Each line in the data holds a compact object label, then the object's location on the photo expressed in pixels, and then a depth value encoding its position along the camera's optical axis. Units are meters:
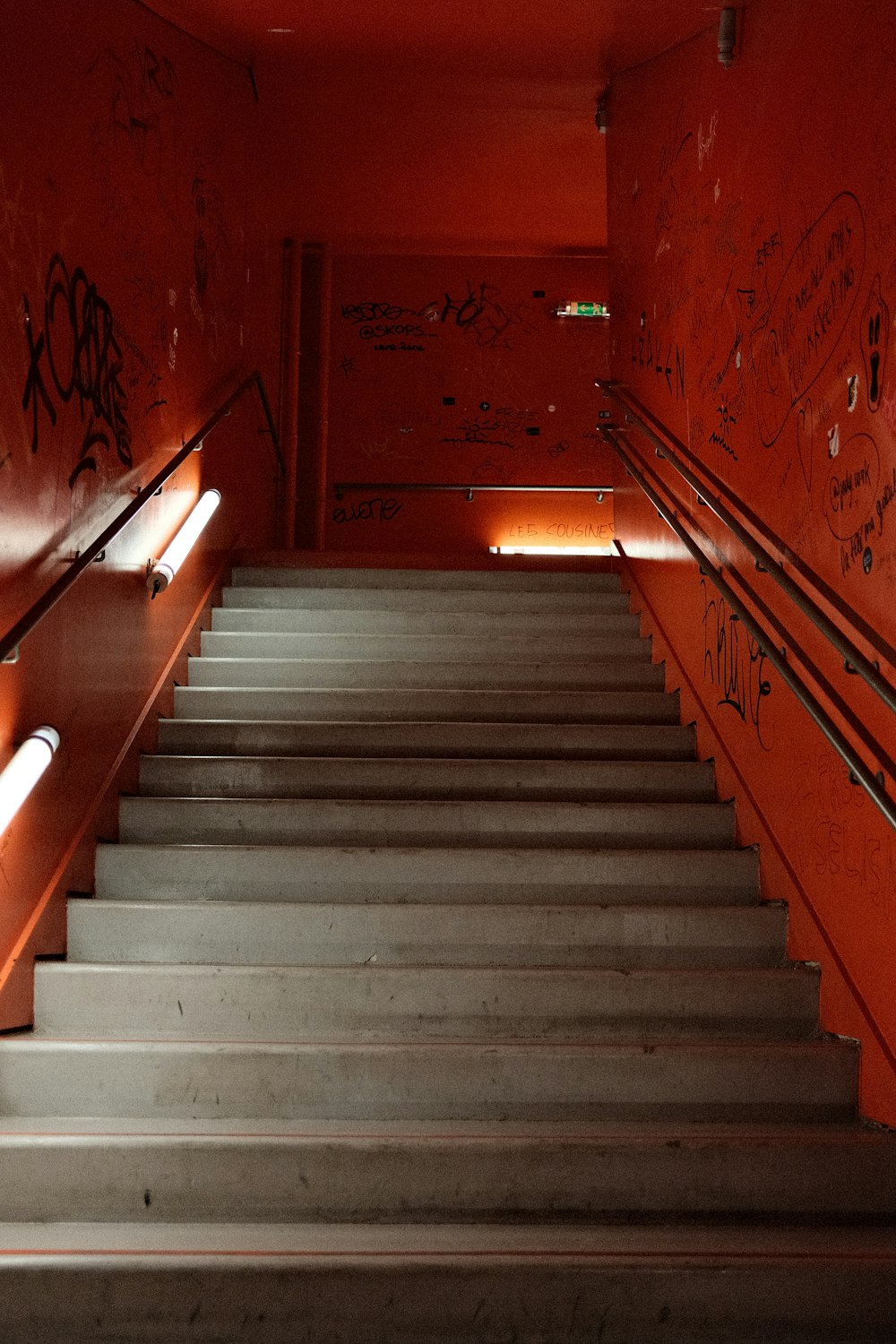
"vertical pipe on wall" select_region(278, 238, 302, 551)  7.70
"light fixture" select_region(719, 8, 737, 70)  3.87
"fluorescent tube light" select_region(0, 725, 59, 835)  2.55
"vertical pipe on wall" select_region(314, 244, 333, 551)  7.95
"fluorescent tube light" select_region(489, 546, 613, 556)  7.98
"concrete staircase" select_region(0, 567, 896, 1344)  2.30
